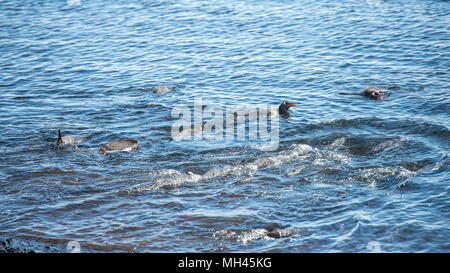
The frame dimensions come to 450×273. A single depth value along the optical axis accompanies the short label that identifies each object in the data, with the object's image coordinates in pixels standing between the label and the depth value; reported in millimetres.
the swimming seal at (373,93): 12922
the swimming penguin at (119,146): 10727
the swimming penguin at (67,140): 11039
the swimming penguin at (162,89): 14320
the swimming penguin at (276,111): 12534
